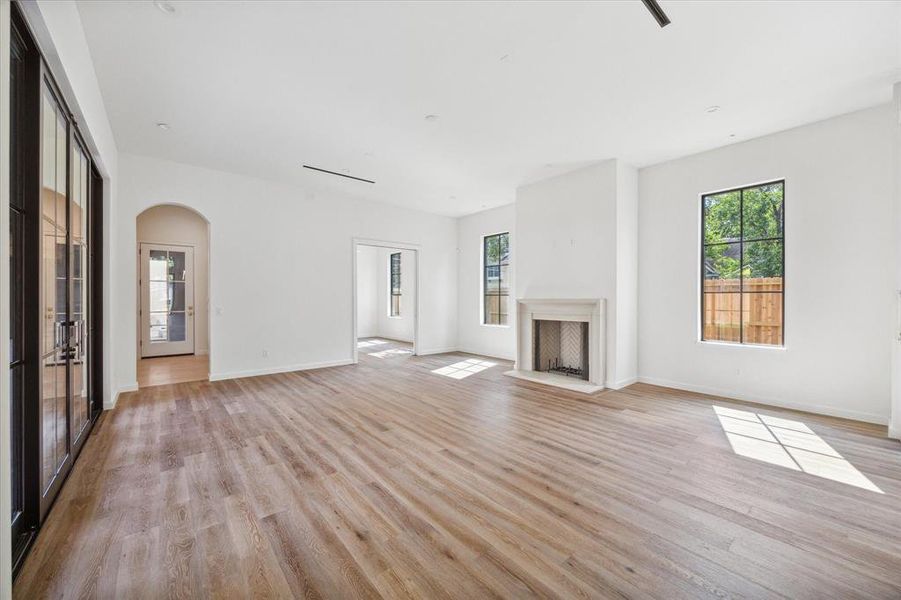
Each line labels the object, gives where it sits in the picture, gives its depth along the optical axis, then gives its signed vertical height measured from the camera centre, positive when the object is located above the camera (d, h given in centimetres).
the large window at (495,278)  792 +44
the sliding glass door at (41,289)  186 +5
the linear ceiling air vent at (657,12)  229 +177
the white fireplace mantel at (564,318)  527 -48
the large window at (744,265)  444 +41
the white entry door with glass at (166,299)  758 -4
